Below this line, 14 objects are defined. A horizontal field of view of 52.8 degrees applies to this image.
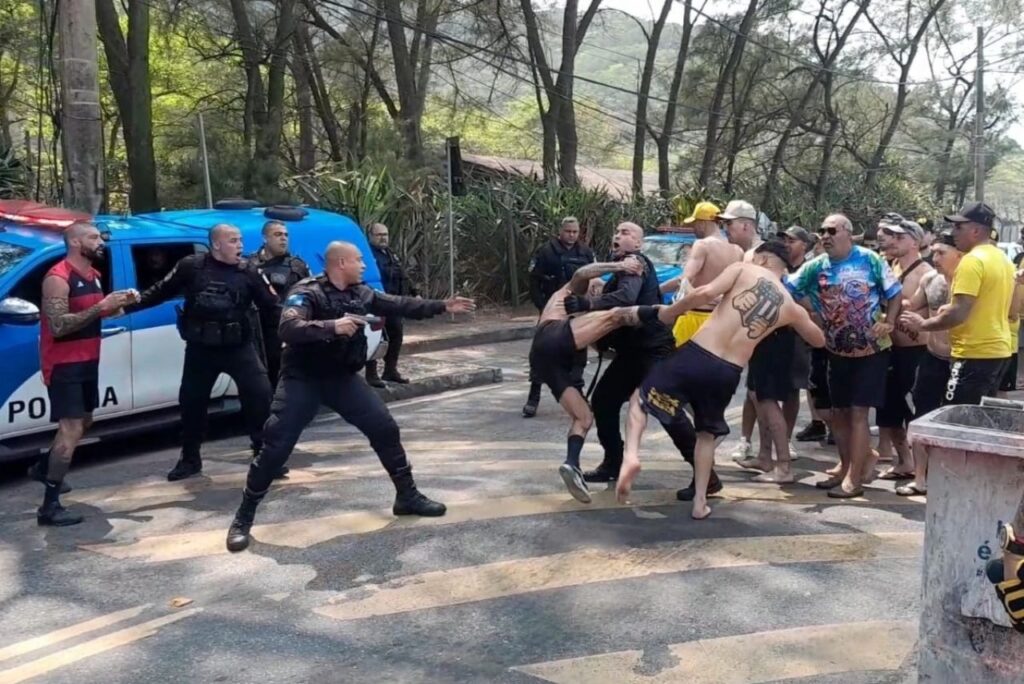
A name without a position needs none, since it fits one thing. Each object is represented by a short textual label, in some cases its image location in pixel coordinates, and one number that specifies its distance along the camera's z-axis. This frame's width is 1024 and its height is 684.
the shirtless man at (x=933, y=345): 6.33
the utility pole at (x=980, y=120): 33.56
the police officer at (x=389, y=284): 10.20
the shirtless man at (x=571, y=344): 5.91
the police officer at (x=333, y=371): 5.32
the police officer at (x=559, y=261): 9.19
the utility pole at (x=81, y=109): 9.04
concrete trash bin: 3.14
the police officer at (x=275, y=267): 7.70
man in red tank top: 5.80
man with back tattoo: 5.55
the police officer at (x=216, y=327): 6.56
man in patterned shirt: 6.17
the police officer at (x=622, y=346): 5.98
